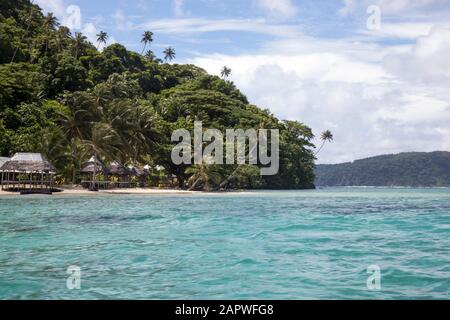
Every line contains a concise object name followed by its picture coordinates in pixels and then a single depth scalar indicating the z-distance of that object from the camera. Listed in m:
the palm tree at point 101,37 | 95.19
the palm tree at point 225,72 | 111.12
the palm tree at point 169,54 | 111.00
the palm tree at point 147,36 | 103.31
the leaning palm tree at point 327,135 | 94.00
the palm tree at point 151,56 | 104.53
